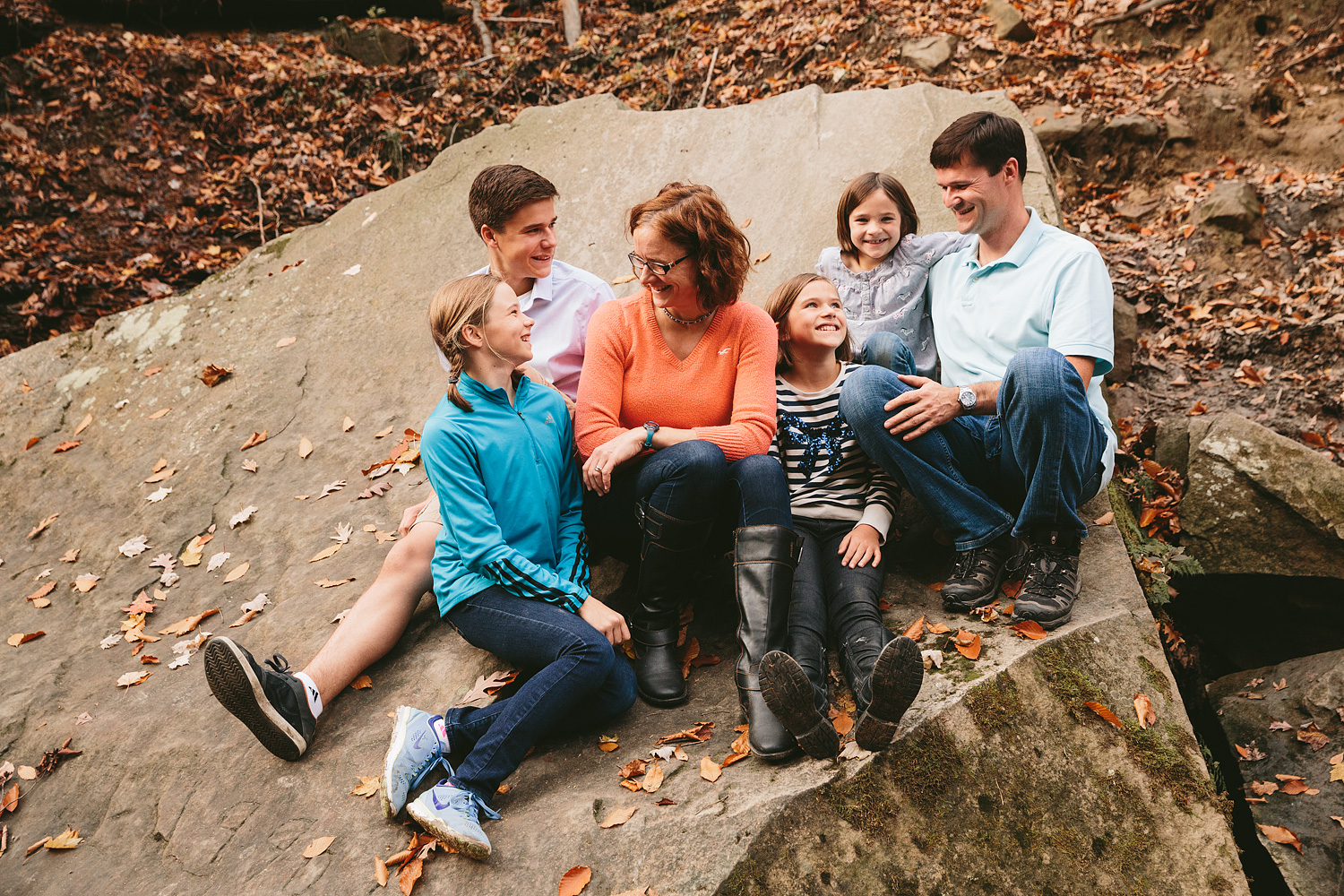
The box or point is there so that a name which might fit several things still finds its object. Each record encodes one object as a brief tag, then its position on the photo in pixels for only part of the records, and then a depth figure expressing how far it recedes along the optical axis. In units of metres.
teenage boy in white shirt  2.74
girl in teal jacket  2.61
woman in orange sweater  2.77
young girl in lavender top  3.62
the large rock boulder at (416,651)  2.30
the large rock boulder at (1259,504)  3.78
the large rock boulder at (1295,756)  2.89
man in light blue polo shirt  2.80
